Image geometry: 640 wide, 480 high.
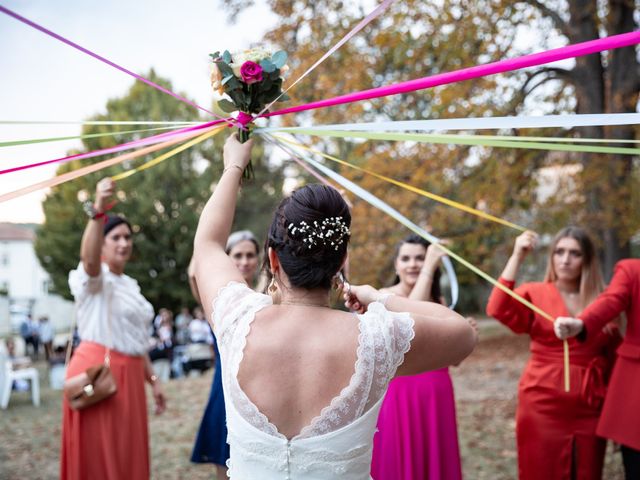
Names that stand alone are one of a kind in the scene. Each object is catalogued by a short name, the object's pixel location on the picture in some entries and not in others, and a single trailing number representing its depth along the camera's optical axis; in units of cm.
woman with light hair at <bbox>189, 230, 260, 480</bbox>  392
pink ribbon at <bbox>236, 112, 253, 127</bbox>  232
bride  179
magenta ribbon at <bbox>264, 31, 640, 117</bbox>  167
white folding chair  1054
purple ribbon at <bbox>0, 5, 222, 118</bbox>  166
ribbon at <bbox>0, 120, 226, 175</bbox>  240
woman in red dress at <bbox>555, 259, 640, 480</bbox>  360
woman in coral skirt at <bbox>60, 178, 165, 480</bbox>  389
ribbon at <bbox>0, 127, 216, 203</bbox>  217
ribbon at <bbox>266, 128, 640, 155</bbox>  221
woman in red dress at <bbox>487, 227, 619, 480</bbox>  383
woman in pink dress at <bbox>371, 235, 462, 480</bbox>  349
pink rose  223
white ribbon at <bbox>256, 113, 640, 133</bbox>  201
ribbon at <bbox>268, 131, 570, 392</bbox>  267
